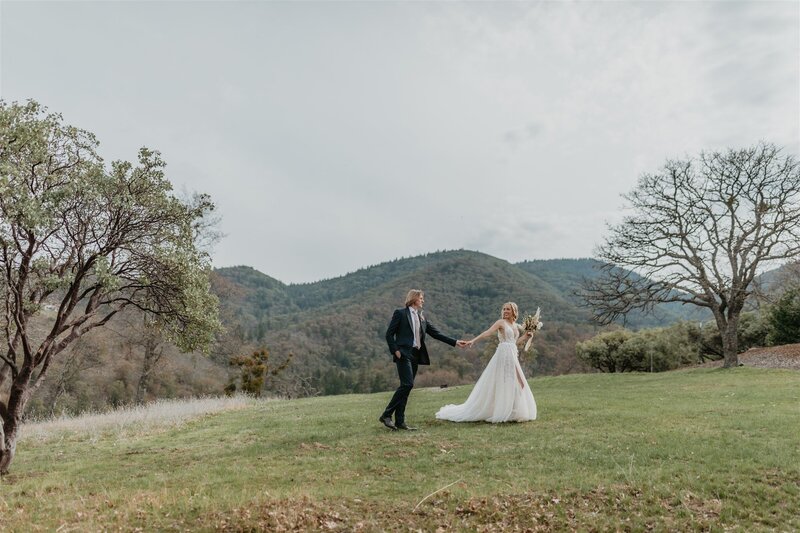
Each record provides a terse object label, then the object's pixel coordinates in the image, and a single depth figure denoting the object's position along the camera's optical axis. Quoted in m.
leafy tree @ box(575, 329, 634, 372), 36.19
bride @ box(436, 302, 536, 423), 11.50
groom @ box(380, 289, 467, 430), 10.58
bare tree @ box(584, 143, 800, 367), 25.44
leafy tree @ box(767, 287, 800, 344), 30.84
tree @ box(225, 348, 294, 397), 34.74
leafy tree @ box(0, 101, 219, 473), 8.42
